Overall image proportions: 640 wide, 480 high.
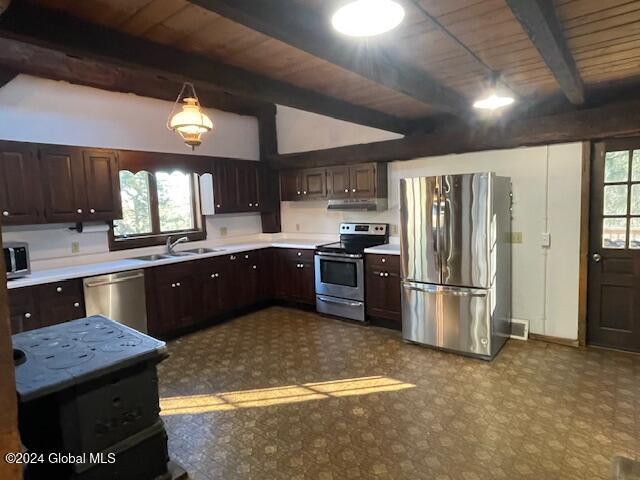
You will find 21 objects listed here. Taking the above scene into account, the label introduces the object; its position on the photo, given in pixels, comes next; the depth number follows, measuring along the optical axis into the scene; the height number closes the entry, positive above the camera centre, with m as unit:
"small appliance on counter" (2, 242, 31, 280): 3.40 -0.35
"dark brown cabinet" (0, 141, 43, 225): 3.46 +0.29
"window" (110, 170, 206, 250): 4.64 +0.05
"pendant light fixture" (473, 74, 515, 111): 2.91 +0.79
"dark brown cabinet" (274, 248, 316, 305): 5.24 -0.90
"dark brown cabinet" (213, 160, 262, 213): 5.28 +0.35
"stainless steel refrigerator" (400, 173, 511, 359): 3.55 -0.54
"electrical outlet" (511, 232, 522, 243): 4.10 -0.37
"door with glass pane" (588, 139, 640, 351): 3.57 -0.44
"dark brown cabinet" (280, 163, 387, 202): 4.91 +0.33
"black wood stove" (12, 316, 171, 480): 1.74 -0.88
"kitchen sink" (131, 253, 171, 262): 4.42 -0.49
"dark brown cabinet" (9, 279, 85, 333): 3.29 -0.75
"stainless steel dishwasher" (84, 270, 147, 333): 3.76 -0.80
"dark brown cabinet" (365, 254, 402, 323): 4.45 -0.92
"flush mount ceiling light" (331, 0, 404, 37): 1.48 +0.73
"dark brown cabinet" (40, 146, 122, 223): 3.74 +0.32
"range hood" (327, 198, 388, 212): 5.01 +0.03
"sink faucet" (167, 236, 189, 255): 4.87 -0.38
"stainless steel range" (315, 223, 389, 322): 4.74 -0.78
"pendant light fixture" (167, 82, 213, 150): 3.36 +0.77
